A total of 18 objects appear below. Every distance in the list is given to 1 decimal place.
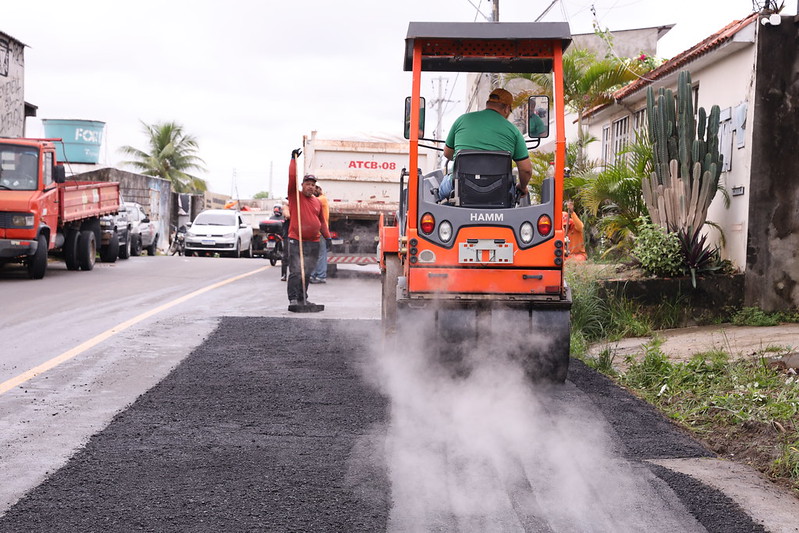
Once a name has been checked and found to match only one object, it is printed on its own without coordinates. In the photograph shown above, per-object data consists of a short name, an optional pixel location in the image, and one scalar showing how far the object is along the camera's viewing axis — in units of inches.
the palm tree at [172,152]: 2182.6
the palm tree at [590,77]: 785.6
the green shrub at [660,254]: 436.1
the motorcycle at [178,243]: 1415.8
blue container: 1504.7
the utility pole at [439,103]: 2242.4
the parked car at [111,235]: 895.1
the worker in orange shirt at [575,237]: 583.2
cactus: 448.8
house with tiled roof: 428.8
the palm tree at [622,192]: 506.3
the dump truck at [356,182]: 721.0
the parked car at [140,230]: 1113.4
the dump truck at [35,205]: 647.1
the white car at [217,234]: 1255.5
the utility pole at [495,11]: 1070.4
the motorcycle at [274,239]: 840.9
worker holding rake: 493.4
